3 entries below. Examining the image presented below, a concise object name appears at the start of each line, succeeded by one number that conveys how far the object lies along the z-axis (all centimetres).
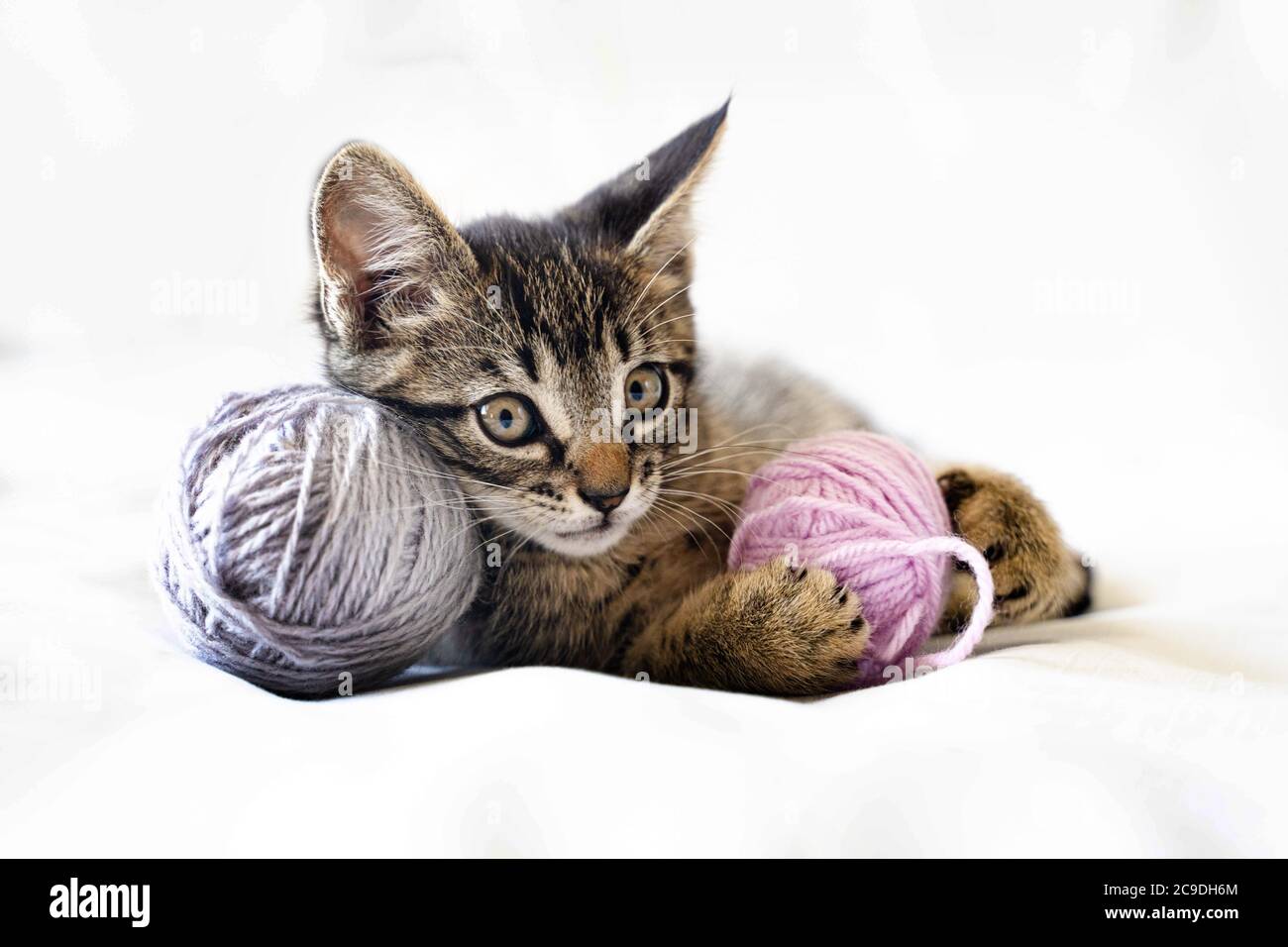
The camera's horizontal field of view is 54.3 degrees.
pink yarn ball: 28
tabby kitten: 29
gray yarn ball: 26
